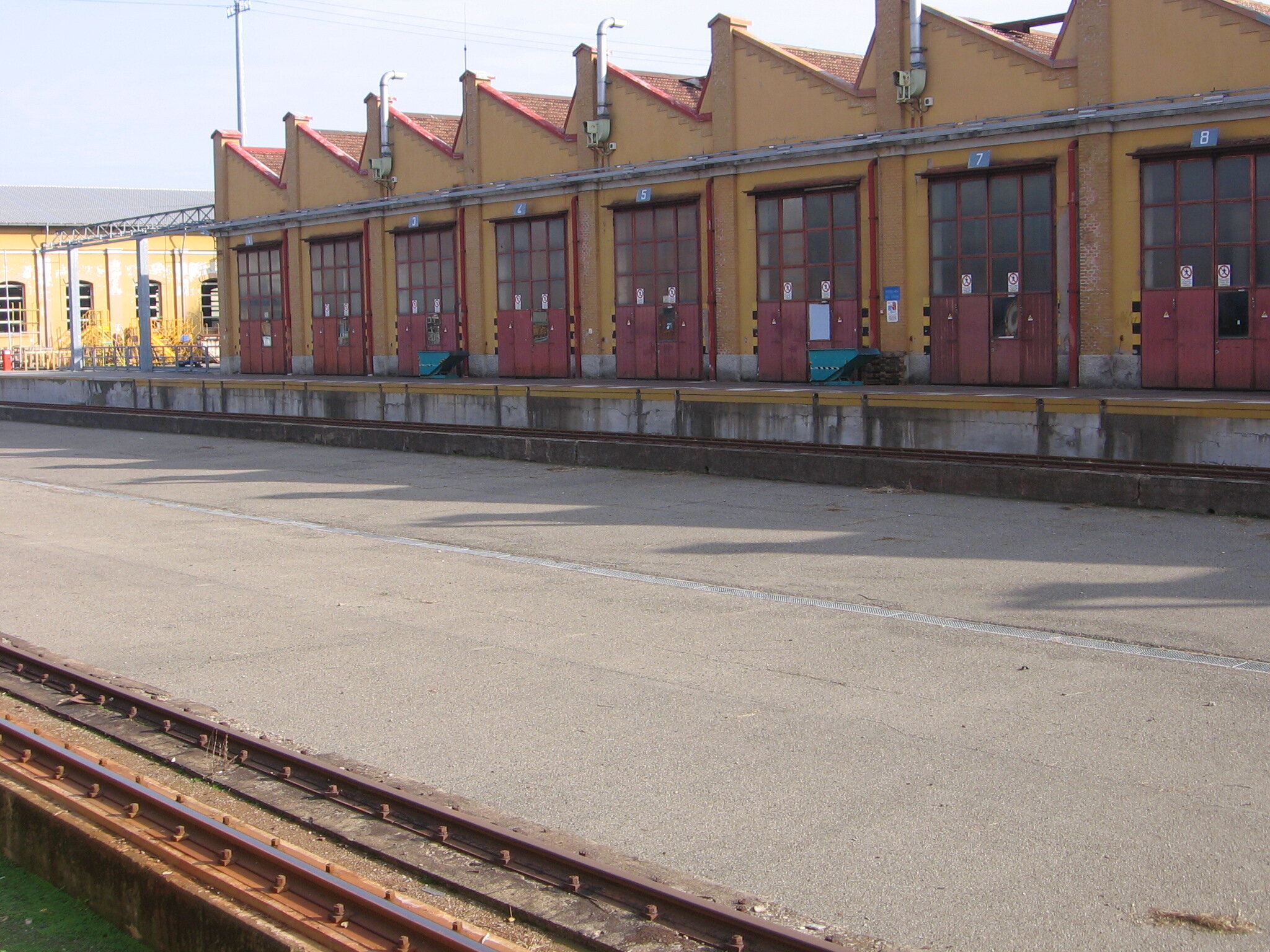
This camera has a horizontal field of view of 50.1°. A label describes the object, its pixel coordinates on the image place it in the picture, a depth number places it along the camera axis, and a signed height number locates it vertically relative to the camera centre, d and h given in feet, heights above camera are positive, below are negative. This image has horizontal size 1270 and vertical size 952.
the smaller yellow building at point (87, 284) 217.36 +20.77
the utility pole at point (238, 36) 184.55 +50.83
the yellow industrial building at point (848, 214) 80.28 +13.34
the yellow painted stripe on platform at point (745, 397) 71.67 -0.13
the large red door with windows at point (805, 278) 97.96 +8.44
